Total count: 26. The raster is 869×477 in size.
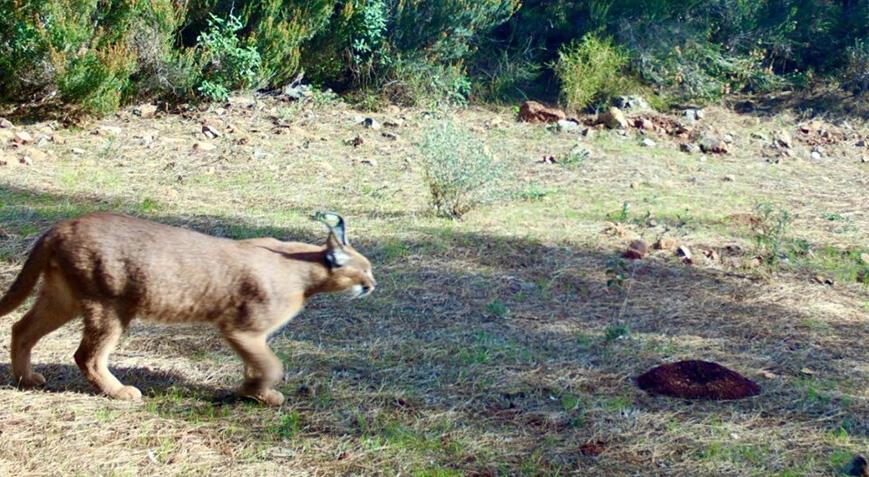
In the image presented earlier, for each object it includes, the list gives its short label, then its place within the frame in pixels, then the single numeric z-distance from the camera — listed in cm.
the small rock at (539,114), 1566
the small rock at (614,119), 1545
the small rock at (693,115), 1661
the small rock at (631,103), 1683
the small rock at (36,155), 1145
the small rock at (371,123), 1437
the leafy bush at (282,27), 1500
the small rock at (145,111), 1388
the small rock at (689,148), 1461
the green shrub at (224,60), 1454
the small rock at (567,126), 1502
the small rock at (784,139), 1536
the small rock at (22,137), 1198
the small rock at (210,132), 1305
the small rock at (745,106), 1762
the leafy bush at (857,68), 1822
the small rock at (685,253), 911
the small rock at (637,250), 907
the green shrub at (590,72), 1669
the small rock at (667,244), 938
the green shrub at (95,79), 1282
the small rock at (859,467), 512
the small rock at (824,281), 879
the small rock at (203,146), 1236
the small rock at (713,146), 1474
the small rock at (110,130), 1287
